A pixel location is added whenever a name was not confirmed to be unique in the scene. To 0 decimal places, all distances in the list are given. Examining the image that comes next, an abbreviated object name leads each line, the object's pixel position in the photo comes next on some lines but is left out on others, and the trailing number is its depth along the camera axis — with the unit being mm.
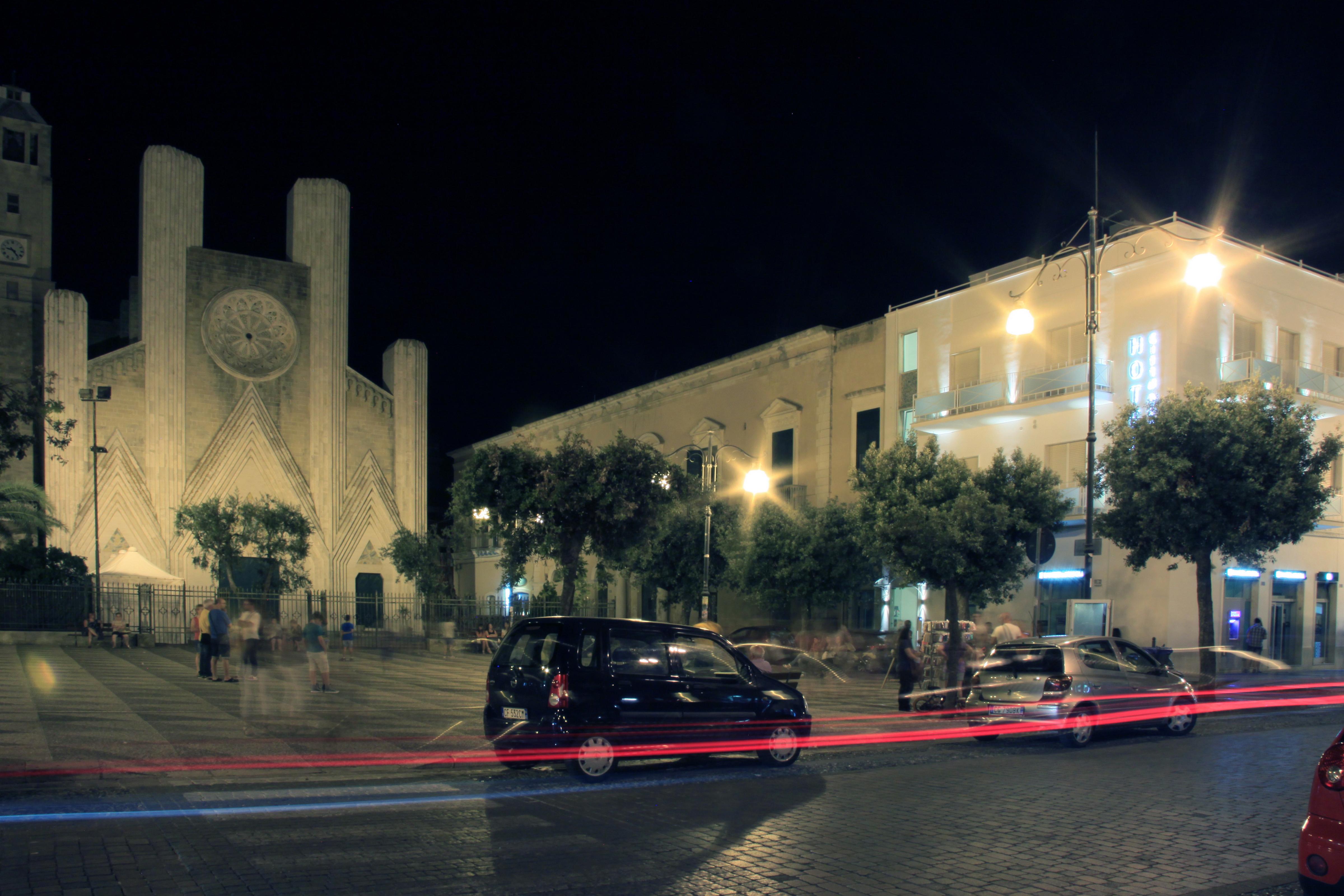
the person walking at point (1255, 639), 26141
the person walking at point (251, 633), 15273
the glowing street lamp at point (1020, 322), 17188
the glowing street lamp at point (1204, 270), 16578
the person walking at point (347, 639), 28844
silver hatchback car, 12750
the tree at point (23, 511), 34281
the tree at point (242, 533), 42594
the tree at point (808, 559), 31656
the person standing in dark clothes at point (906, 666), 16469
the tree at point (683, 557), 38031
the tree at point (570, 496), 23578
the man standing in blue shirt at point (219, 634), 19156
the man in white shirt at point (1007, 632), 18922
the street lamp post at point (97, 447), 32469
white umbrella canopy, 32562
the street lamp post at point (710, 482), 21250
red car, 4758
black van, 9688
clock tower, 61031
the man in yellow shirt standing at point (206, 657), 19906
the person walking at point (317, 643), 17234
